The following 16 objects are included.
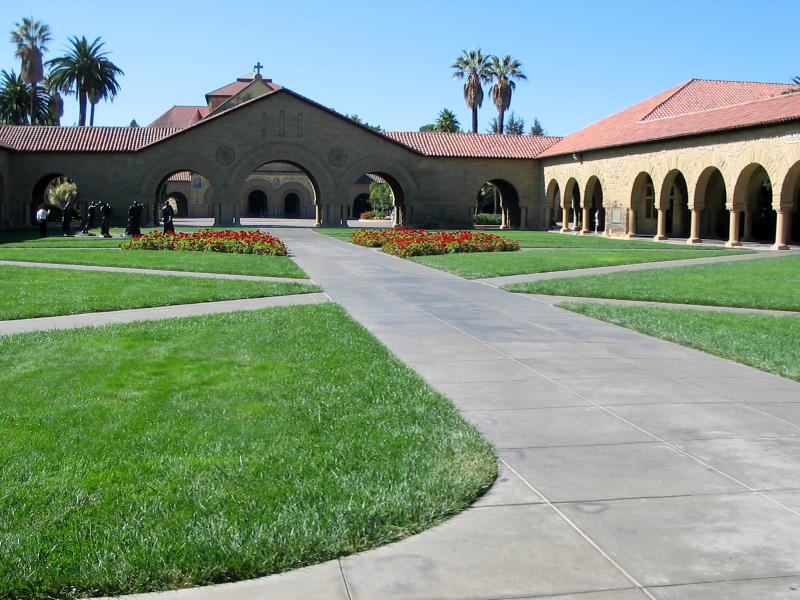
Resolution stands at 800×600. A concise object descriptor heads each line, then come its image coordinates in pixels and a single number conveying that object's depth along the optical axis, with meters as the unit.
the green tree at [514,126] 122.56
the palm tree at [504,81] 78.06
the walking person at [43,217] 35.12
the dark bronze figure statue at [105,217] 34.81
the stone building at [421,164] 41.69
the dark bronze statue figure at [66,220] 36.93
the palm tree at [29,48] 72.88
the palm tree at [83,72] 75.31
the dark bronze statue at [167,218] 33.95
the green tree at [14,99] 74.25
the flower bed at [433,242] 27.31
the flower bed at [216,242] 26.34
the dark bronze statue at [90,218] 37.31
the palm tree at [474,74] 78.44
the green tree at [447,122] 78.15
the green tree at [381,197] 79.88
